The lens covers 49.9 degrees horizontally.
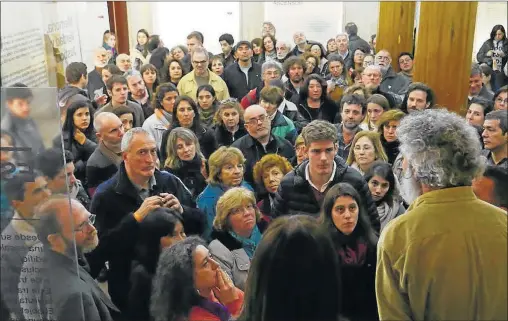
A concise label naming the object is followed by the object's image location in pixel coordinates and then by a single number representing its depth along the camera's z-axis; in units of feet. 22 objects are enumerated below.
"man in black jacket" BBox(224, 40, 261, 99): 11.50
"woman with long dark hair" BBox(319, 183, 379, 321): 5.92
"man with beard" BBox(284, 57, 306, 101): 11.08
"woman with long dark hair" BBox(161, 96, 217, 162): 8.41
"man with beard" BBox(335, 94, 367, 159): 7.37
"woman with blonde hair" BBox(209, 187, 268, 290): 6.21
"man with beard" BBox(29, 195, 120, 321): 5.03
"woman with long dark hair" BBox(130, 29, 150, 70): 13.43
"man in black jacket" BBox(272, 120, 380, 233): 6.13
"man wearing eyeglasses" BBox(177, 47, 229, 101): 11.12
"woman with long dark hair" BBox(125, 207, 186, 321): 6.26
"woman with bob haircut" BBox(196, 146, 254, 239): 6.67
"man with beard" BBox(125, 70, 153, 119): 10.03
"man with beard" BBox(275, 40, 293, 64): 16.10
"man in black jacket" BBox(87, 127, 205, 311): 6.31
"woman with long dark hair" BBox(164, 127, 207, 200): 7.15
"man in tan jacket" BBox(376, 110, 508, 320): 4.55
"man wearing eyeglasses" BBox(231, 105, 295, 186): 7.33
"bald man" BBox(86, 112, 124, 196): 6.79
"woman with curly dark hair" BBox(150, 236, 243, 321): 5.88
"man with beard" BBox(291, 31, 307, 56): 16.20
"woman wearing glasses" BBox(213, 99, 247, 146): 8.33
